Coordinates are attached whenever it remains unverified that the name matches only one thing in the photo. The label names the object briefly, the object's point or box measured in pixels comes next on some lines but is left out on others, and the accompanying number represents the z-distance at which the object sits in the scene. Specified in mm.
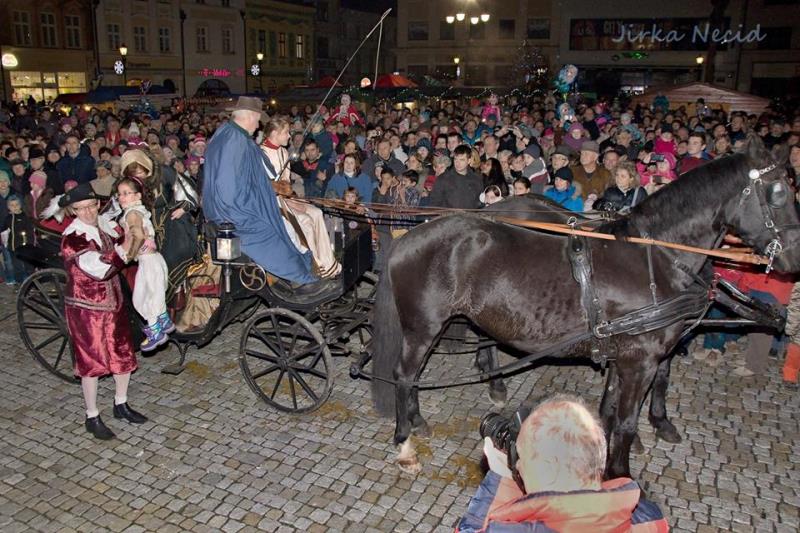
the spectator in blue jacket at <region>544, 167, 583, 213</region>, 8406
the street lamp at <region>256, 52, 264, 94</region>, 48941
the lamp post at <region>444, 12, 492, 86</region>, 47081
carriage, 5941
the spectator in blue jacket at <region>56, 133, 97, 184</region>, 12328
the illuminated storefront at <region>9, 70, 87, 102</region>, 37000
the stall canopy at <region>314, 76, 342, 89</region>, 22852
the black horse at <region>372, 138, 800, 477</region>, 4535
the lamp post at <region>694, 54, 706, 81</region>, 42719
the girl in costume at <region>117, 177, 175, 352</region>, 5723
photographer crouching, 2070
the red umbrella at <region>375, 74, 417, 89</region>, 22719
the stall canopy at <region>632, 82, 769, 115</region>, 21250
